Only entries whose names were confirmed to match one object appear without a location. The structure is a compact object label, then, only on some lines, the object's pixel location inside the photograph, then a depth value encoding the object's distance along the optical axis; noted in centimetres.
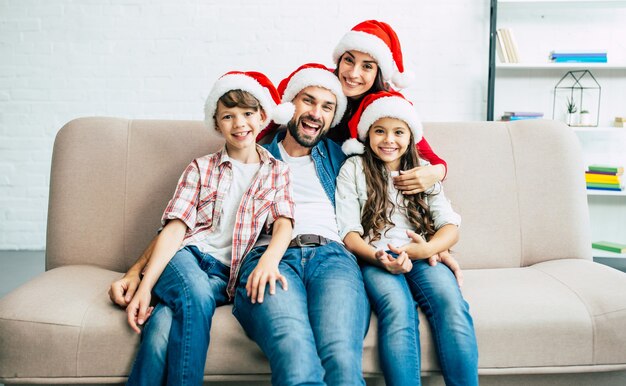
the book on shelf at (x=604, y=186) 359
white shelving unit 380
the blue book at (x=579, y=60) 359
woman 206
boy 125
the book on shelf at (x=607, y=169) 360
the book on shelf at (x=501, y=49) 367
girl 130
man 120
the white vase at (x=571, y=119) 376
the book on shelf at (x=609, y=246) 357
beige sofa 132
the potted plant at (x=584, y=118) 371
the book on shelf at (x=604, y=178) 360
